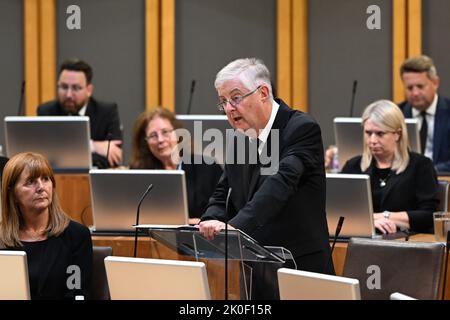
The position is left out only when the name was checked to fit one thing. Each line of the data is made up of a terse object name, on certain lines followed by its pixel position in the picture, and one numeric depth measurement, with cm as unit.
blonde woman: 991
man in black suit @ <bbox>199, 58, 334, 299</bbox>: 652
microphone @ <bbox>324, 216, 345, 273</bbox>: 663
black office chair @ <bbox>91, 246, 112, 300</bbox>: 763
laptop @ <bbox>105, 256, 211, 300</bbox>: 521
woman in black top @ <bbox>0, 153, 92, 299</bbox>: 758
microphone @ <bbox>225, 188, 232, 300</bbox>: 575
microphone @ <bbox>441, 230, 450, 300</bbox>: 748
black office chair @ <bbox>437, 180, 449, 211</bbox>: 1016
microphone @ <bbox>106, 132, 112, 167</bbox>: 1152
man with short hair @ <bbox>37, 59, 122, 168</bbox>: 1343
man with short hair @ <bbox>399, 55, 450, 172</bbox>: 1321
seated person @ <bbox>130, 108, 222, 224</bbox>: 1051
